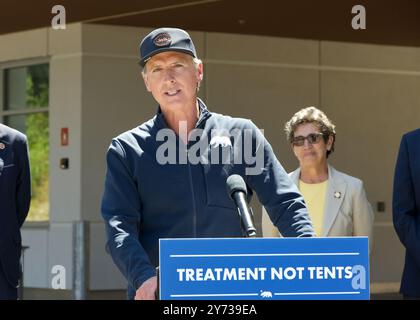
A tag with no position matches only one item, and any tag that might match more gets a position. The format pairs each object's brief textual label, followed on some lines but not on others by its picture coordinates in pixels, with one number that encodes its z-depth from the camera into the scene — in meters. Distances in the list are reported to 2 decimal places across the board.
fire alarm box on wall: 24.79
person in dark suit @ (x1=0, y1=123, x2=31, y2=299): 8.32
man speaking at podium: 6.42
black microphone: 5.24
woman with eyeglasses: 11.05
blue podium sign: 4.97
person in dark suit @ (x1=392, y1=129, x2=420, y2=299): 9.21
